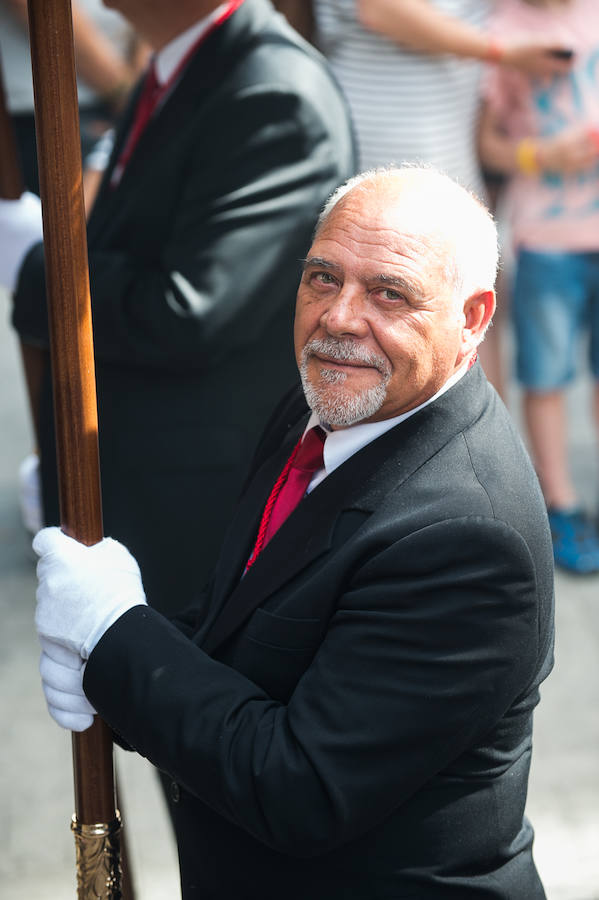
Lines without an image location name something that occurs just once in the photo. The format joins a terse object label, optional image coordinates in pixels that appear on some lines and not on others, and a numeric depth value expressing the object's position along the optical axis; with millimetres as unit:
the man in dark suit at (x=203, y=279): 4445
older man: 2797
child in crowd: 7191
